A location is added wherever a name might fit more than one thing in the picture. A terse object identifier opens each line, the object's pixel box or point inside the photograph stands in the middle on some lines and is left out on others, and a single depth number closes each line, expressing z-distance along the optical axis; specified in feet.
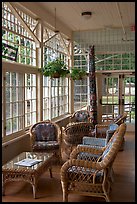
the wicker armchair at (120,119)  19.88
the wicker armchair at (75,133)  19.47
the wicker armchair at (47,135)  17.71
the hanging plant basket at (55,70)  19.98
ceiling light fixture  23.38
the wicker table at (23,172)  12.35
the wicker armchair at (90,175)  11.03
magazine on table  13.17
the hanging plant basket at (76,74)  26.96
